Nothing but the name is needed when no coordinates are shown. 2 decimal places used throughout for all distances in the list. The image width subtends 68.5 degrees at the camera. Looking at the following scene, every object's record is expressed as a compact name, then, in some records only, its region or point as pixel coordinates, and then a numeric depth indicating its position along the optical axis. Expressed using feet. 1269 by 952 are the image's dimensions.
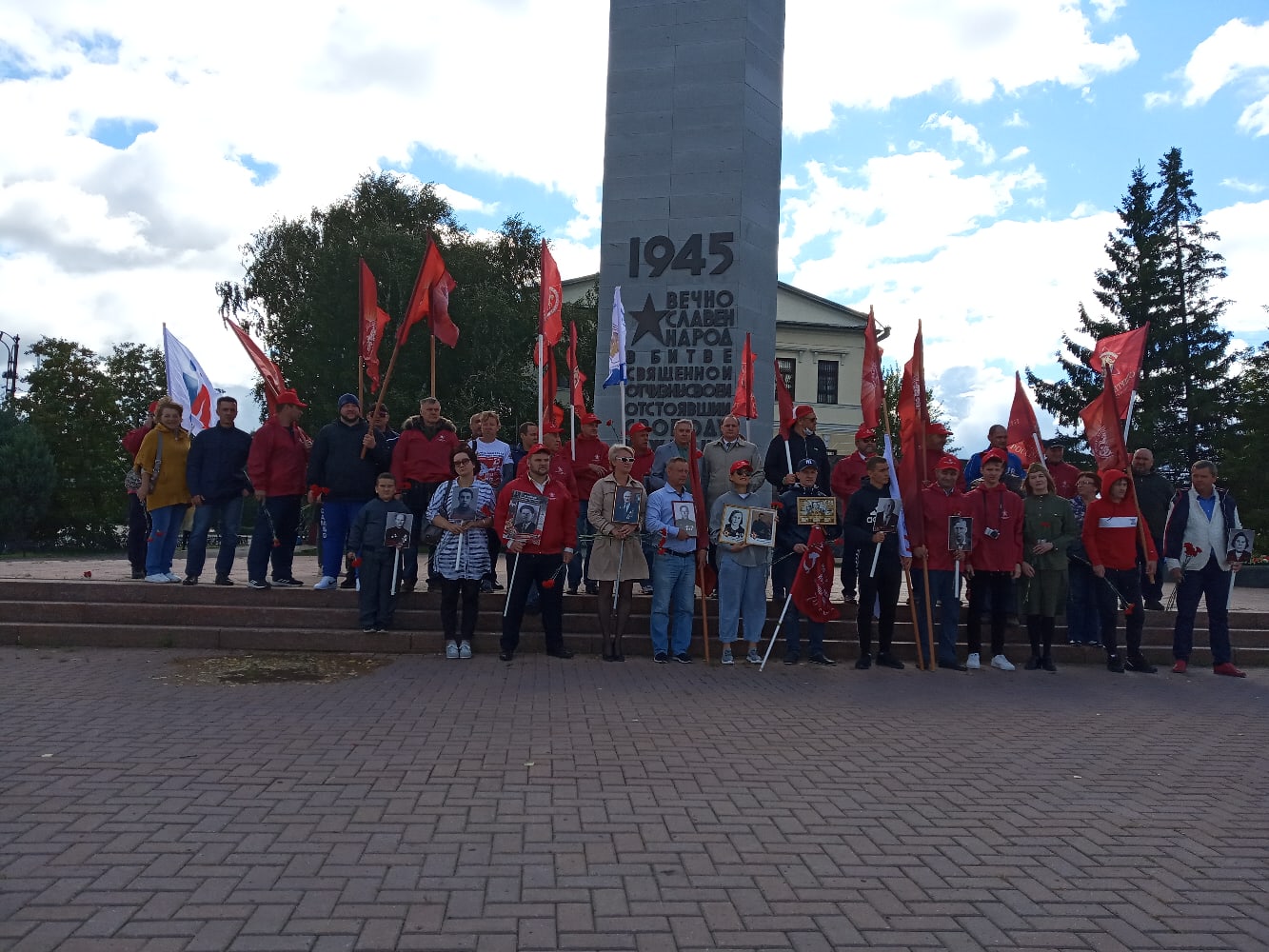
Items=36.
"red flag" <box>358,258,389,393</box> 38.83
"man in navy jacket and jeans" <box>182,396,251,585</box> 32.07
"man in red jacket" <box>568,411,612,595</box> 34.63
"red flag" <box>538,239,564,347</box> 37.42
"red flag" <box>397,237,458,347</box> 38.17
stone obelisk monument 46.57
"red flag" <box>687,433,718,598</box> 31.78
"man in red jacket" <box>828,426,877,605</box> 34.72
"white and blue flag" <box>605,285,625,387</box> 38.27
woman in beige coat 29.63
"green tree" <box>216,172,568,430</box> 104.78
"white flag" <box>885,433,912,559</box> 30.12
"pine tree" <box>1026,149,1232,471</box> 120.78
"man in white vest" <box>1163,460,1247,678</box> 31.04
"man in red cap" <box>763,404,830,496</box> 34.83
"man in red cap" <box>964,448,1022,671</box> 30.83
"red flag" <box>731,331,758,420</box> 41.47
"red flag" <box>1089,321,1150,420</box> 38.17
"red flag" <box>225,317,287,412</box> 36.32
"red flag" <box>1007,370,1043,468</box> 41.29
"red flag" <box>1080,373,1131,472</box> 33.35
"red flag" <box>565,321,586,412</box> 42.24
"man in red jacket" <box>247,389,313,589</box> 32.22
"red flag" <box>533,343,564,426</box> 38.86
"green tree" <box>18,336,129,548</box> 100.63
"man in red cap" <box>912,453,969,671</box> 30.66
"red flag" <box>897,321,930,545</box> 31.12
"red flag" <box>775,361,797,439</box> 35.85
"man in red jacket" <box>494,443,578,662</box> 28.91
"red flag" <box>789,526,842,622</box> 30.01
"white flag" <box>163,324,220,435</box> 41.93
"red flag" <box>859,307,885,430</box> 33.68
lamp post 108.99
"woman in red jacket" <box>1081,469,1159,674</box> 31.40
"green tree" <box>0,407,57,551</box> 89.97
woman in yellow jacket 32.73
